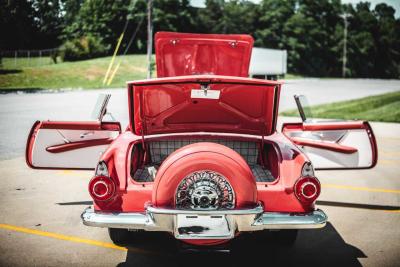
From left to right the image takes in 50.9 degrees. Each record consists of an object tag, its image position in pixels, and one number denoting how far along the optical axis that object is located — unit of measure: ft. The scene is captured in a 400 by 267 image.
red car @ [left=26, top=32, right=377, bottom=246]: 10.69
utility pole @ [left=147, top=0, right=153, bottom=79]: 96.02
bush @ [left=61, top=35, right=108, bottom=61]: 147.43
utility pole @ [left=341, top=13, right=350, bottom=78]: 232.78
